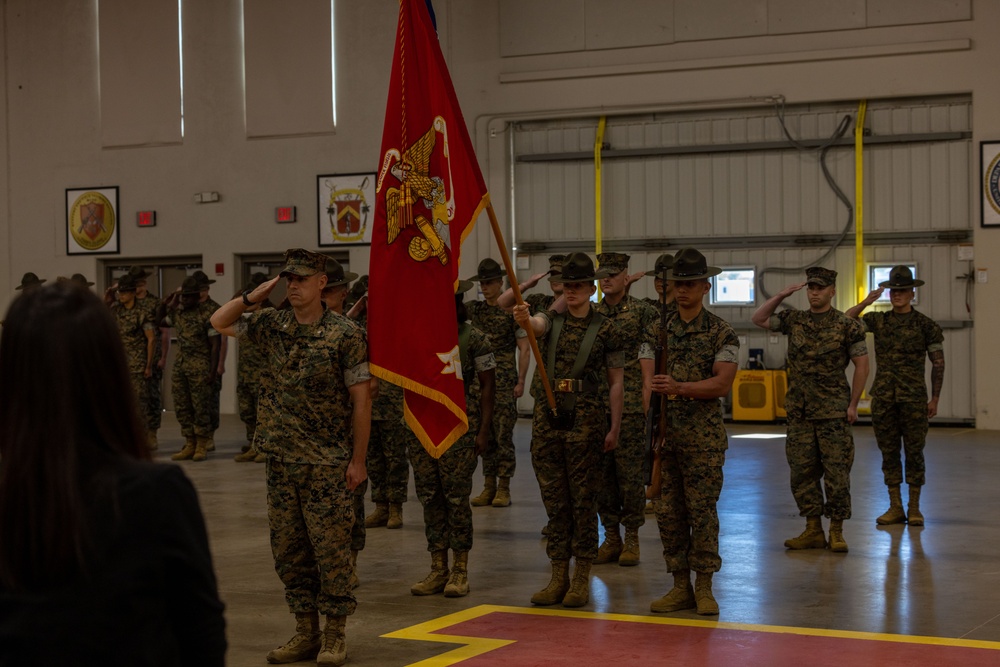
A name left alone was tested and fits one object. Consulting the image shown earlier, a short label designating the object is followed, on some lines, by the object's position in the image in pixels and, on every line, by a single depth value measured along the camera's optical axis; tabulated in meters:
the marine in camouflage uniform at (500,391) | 10.70
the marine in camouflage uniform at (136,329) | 14.68
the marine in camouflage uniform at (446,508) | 7.02
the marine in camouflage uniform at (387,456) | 9.12
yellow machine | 17.25
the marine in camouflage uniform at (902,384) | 9.44
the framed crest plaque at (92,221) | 21.06
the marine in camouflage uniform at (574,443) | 6.67
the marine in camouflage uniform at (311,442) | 5.49
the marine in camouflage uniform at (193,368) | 14.11
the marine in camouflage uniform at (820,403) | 8.40
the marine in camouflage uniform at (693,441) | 6.54
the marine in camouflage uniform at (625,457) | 8.11
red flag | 6.11
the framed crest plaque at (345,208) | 19.28
